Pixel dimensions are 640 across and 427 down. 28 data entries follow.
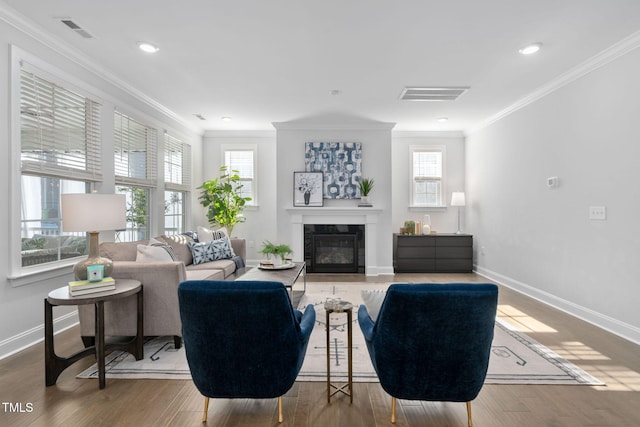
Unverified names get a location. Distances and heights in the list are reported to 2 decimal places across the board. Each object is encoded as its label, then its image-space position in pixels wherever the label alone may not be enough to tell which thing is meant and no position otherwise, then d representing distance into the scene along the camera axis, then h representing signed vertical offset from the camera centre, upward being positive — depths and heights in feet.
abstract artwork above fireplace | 20.97 +2.71
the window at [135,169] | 14.34 +1.85
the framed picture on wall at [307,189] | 20.98 +1.29
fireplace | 20.97 -2.22
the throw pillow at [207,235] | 16.60 -1.14
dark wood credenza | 20.93 -2.46
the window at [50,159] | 10.03 +1.62
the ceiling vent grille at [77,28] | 9.61 +5.18
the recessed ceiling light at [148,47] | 10.93 +5.15
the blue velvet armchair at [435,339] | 5.44 -2.08
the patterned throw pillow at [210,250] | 15.02 -1.73
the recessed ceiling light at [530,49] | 10.91 +5.09
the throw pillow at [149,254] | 11.12 -1.37
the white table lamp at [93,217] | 8.14 -0.13
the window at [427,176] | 22.94 +2.23
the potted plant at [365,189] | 20.52 +1.28
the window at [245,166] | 23.20 +2.96
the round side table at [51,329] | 7.63 -2.59
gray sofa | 9.34 -2.54
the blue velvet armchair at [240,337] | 5.56 -2.09
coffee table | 11.61 -2.24
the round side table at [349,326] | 6.70 -2.23
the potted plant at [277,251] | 13.42 -1.52
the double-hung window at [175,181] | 18.66 +1.67
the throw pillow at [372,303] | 8.13 -2.38
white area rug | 8.13 -3.81
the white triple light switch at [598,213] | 11.57 -0.10
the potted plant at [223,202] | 21.02 +0.53
